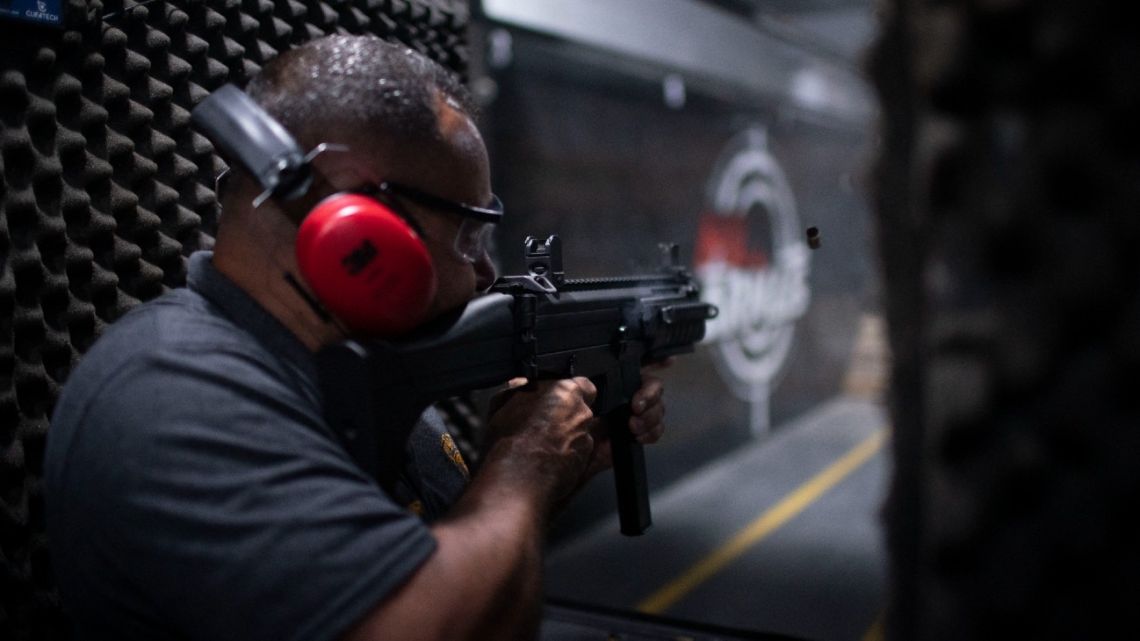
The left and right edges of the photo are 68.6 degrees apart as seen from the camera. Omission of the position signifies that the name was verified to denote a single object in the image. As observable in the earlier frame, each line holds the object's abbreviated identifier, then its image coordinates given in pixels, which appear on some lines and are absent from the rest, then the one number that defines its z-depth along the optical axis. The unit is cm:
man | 76
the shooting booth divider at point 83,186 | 113
